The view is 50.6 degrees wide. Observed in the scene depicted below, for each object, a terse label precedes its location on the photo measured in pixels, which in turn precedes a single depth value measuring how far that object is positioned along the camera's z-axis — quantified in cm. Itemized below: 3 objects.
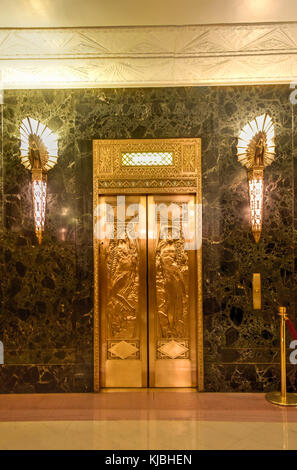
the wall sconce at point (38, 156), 347
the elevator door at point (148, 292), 358
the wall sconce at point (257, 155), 343
